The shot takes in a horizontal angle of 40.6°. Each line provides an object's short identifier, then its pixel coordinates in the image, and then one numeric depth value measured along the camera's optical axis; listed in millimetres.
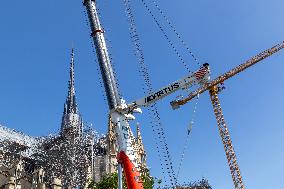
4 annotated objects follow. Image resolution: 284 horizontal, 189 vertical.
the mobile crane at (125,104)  34500
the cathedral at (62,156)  82888
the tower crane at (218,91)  87562
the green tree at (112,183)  71081
